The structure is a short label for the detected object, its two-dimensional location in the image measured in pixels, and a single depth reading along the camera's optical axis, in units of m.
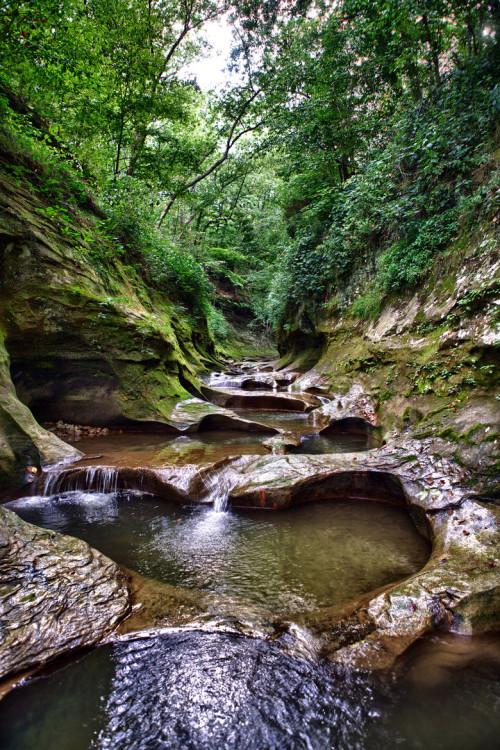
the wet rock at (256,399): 9.90
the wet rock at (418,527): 2.23
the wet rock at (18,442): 4.52
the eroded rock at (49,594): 2.09
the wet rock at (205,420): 7.59
